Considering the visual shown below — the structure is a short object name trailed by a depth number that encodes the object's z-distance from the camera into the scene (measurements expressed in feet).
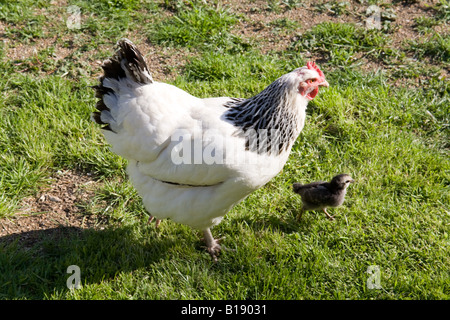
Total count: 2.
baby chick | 12.36
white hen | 10.54
